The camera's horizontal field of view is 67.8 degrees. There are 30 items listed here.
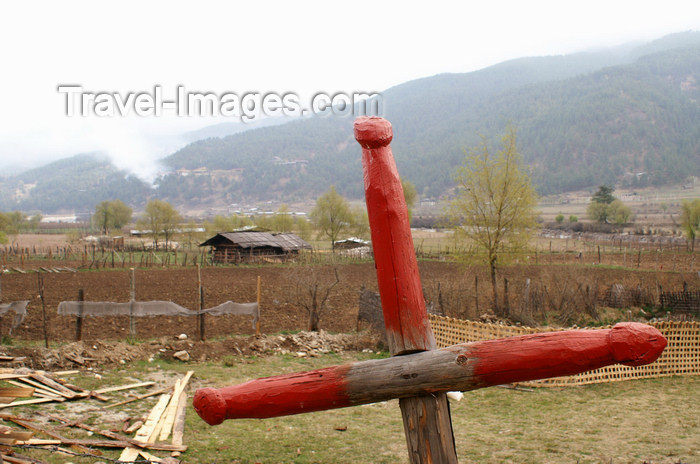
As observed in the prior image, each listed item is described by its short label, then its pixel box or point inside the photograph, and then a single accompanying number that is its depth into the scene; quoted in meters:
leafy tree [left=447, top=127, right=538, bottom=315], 20.05
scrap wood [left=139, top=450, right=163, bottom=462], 6.76
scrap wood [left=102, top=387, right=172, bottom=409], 8.81
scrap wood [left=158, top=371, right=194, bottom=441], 7.75
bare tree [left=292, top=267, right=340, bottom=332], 16.08
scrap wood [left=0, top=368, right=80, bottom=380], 8.79
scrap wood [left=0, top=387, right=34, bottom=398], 4.99
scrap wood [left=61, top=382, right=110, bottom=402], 9.00
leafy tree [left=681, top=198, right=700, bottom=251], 50.66
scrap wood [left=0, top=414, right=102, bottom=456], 6.73
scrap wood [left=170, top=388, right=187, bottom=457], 7.43
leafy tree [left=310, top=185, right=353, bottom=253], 62.97
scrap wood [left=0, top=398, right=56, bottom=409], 8.03
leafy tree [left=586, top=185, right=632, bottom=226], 85.62
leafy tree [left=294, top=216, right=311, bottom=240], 64.94
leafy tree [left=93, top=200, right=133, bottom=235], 93.12
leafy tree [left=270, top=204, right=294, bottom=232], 68.94
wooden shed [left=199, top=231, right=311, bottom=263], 42.69
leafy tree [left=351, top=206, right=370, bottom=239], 62.75
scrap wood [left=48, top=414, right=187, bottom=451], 7.05
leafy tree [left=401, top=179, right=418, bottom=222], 67.16
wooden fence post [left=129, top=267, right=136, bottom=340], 13.74
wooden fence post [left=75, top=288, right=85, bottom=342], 13.09
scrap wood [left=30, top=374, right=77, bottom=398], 8.98
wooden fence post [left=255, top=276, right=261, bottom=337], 14.56
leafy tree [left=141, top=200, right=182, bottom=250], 73.38
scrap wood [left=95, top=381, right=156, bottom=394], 9.42
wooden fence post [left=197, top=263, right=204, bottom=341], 14.06
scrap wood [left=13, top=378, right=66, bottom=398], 8.88
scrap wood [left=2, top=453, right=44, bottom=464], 5.59
